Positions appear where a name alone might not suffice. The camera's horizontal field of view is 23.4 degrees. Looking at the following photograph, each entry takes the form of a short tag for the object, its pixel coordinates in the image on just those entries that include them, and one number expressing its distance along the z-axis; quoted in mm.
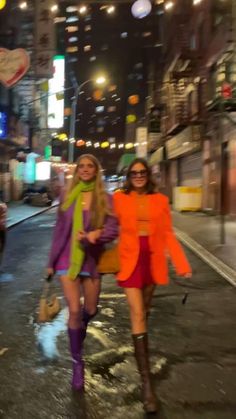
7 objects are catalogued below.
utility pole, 20125
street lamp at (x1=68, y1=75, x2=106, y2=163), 43788
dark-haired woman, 4285
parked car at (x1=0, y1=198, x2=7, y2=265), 10938
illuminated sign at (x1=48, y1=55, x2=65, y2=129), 49394
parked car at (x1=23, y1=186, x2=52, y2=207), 37594
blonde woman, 4395
